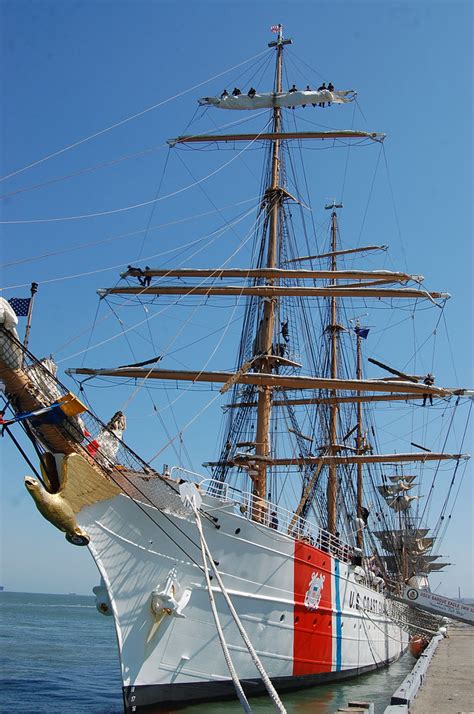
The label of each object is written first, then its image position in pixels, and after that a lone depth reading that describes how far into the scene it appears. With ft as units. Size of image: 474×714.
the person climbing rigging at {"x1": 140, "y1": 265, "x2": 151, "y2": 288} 77.10
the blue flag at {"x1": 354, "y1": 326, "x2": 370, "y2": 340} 123.24
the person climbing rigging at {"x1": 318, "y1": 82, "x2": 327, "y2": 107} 87.99
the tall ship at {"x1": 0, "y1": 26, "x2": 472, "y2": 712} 43.62
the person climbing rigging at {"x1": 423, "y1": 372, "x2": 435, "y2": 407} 78.64
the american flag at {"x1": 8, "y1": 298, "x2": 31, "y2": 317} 41.09
